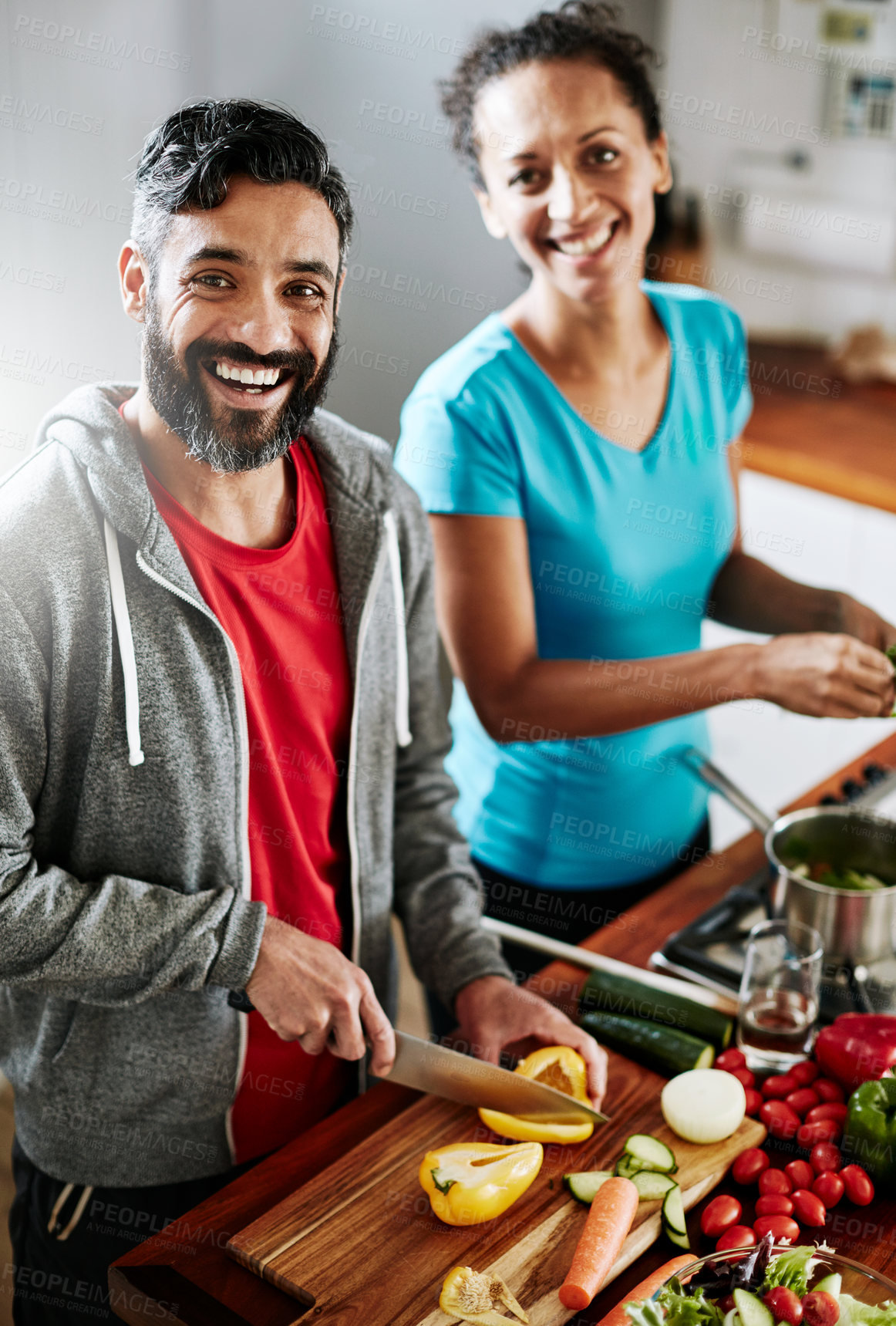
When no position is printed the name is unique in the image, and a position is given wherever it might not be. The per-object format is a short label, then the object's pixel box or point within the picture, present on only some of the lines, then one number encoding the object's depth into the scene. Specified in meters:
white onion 1.08
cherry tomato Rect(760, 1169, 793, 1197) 1.04
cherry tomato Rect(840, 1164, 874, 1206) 1.03
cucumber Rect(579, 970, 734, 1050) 1.24
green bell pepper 1.04
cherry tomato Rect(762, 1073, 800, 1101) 1.16
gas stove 1.29
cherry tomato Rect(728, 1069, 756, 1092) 1.17
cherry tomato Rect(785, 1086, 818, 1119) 1.13
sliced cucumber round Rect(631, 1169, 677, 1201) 1.01
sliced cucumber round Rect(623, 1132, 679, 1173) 1.04
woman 1.36
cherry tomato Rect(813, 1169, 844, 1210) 1.04
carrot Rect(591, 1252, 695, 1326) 0.90
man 0.97
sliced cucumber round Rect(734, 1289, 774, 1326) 0.82
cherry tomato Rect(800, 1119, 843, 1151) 1.09
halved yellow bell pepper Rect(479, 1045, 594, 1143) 1.08
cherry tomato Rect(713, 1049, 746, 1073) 1.20
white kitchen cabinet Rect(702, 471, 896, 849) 2.96
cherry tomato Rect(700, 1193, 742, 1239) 1.00
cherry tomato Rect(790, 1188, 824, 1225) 1.02
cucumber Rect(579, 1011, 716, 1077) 1.17
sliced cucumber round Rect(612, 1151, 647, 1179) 1.03
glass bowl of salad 0.82
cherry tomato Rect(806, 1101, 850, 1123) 1.11
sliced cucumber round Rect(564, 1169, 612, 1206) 1.02
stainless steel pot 1.28
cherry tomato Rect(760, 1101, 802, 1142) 1.11
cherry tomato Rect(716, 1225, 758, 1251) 0.98
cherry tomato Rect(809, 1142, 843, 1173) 1.06
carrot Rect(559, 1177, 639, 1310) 0.92
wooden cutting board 0.94
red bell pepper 1.13
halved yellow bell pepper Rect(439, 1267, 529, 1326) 0.91
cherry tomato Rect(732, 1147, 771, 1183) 1.06
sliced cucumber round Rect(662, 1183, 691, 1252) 0.99
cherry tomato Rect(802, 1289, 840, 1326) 0.83
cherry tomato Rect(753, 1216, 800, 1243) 0.99
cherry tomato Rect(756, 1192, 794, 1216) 1.02
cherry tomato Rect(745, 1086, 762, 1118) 1.14
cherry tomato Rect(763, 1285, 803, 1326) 0.83
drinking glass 1.21
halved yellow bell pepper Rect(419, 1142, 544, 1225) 0.99
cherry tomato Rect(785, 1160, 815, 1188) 1.06
